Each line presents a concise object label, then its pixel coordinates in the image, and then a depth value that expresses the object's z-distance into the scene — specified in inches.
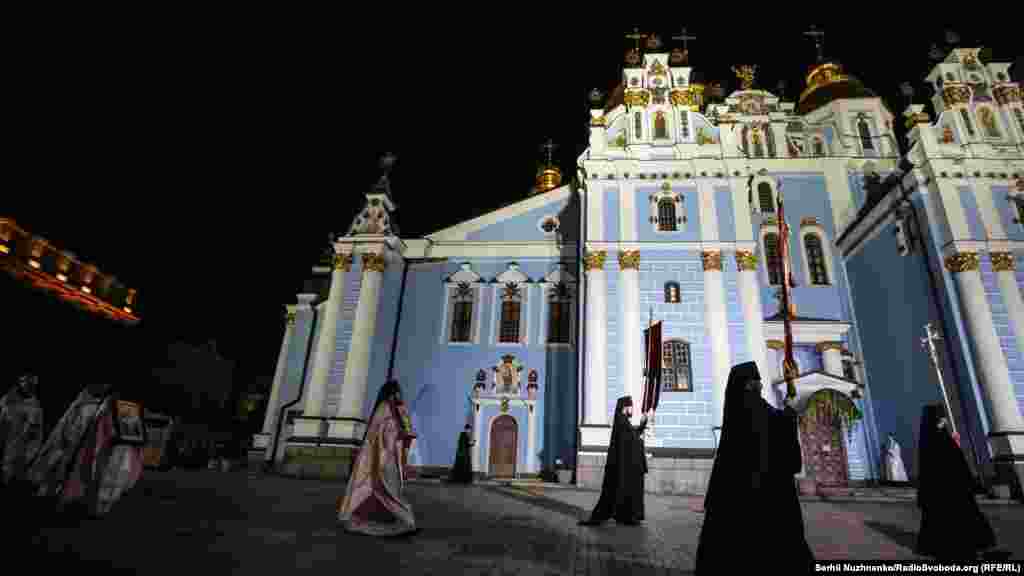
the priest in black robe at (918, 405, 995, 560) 211.9
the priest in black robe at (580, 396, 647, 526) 291.6
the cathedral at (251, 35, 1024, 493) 593.0
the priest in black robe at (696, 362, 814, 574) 134.0
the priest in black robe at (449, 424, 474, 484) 609.6
